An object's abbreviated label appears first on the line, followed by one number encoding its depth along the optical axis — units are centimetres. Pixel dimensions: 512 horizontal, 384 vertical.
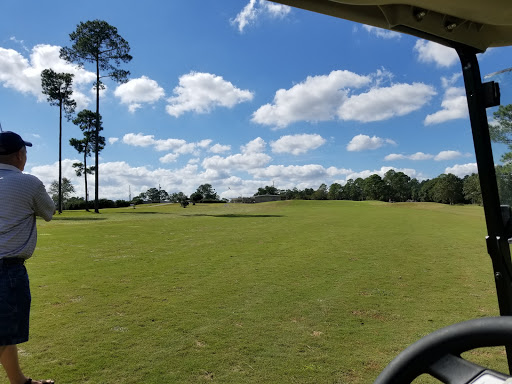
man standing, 240
